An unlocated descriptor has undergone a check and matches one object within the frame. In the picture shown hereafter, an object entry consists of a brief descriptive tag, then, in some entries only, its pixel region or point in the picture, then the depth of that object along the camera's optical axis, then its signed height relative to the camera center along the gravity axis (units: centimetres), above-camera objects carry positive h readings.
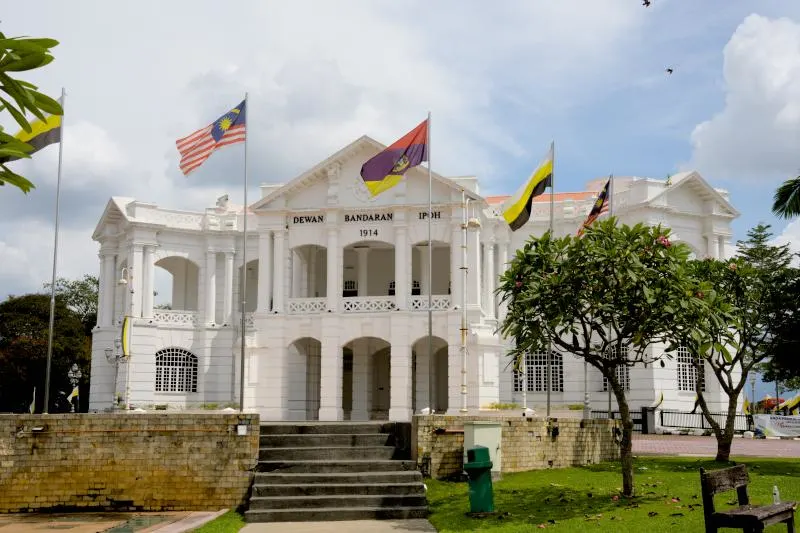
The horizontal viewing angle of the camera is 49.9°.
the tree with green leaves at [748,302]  2177 +210
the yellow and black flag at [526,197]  2509 +541
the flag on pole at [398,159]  2648 +679
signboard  3509 -180
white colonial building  3209 +365
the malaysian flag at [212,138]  2627 +736
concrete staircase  1598 -188
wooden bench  989 -154
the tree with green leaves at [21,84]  457 +157
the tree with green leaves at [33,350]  5425 +190
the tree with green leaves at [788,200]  2242 +473
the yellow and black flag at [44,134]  2321 +676
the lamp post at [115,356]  3916 +111
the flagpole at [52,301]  2207 +211
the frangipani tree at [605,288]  1534 +169
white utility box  1759 -114
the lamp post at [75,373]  3652 +29
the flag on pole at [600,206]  2917 +601
